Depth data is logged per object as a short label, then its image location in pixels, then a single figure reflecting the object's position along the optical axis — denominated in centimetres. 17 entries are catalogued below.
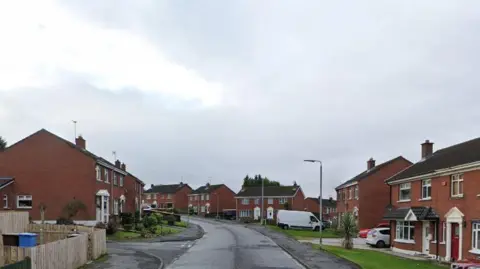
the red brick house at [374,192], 6106
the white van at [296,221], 7338
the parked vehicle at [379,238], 4581
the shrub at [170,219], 7119
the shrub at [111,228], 4438
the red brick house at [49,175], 4716
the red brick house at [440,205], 2969
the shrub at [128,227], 5091
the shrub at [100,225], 4312
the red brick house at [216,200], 12150
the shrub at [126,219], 5417
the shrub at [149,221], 4888
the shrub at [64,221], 4257
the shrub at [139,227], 4861
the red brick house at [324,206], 11173
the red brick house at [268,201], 10844
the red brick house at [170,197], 13462
